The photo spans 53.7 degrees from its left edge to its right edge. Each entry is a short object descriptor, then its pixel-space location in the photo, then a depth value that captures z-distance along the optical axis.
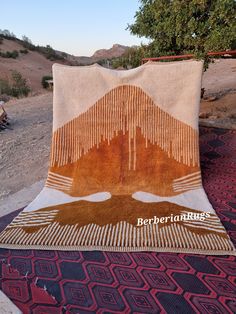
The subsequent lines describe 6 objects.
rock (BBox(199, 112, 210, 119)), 4.20
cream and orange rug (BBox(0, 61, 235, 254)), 2.20
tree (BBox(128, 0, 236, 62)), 3.51
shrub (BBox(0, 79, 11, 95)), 11.52
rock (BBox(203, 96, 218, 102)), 5.62
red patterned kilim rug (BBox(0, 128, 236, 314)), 1.24
